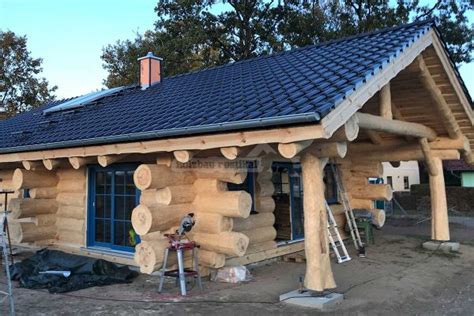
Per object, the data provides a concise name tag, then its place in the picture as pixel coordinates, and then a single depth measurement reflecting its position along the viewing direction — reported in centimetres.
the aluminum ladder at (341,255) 790
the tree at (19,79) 2611
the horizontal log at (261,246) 777
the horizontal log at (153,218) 619
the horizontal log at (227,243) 624
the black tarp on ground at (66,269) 658
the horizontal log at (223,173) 631
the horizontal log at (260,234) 773
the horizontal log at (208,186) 659
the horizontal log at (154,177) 625
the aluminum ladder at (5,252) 468
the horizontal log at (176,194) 649
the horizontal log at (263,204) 812
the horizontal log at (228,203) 614
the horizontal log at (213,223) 642
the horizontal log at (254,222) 744
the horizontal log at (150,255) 617
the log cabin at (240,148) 539
